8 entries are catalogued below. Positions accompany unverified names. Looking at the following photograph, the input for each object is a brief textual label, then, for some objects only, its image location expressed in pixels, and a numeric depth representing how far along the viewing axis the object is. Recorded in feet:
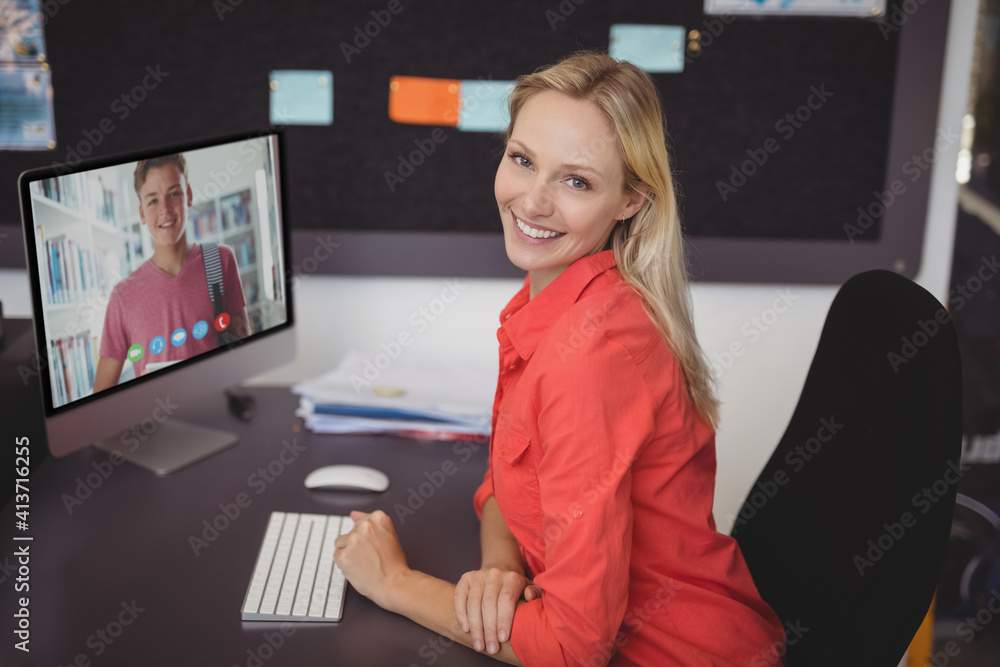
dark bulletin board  4.87
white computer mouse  3.90
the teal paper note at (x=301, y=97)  4.97
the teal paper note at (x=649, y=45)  4.87
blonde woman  2.76
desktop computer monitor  3.46
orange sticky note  4.98
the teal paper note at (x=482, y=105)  4.97
